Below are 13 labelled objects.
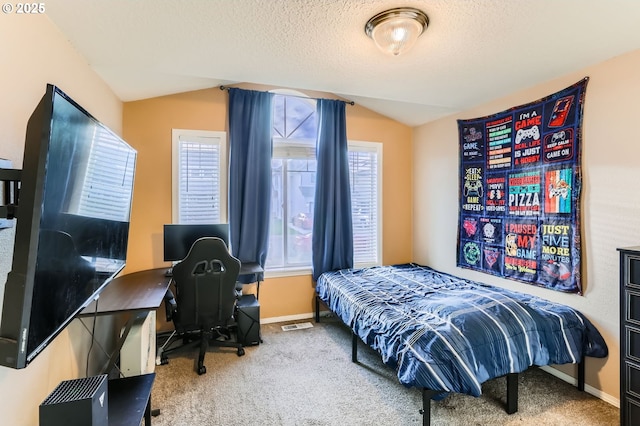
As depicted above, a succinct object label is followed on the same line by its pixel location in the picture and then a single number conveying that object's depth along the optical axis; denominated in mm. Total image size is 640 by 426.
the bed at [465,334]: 1884
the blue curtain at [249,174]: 3566
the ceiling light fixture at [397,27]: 1717
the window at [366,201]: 4195
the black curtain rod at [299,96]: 3600
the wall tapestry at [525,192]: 2518
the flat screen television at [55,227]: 875
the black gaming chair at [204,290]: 2715
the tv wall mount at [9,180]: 991
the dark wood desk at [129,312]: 1549
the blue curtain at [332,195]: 3883
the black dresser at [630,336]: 1859
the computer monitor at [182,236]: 3201
